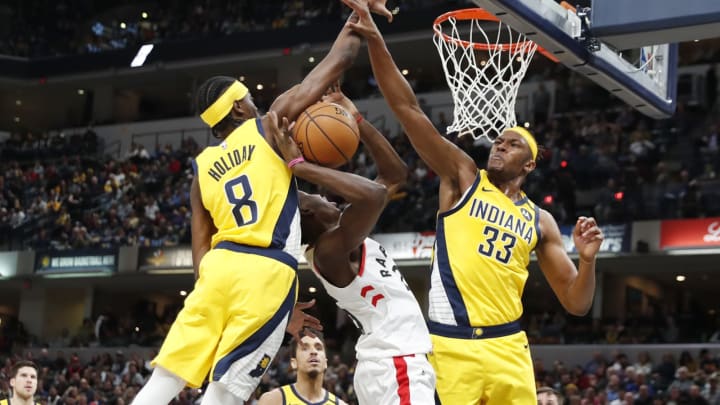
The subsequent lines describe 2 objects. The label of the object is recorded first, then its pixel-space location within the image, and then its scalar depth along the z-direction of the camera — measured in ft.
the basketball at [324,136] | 16.02
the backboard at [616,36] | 19.58
